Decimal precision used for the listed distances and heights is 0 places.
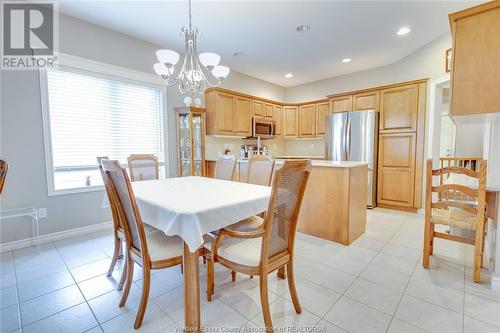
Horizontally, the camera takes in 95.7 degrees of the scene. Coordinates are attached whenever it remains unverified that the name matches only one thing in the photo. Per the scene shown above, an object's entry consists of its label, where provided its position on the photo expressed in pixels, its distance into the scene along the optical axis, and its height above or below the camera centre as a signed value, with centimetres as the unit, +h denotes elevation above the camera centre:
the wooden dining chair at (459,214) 183 -59
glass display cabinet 383 +18
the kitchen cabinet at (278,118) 533 +80
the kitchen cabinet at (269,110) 509 +96
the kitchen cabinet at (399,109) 376 +75
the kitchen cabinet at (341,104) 448 +98
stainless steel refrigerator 406 +25
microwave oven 476 +53
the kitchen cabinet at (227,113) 411 +73
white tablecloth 124 -34
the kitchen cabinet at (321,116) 503 +81
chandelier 205 +84
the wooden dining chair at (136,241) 137 -62
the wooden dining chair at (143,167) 274 -19
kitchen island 260 -62
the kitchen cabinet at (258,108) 479 +95
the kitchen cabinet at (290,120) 556 +78
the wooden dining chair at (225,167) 271 -19
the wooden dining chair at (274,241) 126 -56
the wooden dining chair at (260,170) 237 -19
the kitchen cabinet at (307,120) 526 +74
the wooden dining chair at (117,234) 180 -66
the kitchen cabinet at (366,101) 415 +96
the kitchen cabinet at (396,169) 383 -30
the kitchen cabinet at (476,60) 157 +66
